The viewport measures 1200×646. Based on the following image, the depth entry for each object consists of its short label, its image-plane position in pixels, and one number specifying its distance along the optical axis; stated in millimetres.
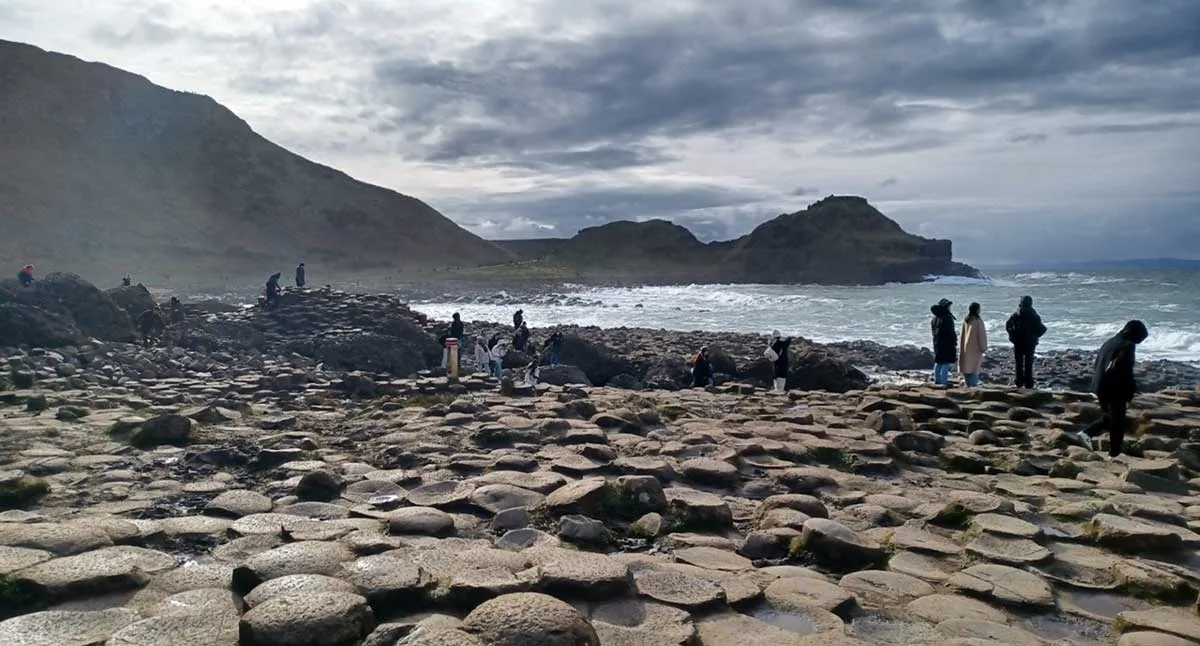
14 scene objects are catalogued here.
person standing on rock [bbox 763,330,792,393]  14945
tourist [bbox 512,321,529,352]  20016
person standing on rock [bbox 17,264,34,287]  20188
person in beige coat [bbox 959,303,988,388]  13523
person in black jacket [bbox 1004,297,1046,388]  13094
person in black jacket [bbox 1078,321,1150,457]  8164
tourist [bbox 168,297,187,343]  20000
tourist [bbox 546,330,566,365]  19748
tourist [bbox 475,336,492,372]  17641
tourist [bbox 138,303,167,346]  19906
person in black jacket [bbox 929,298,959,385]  13805
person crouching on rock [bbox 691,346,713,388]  16578
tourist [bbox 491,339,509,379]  16219
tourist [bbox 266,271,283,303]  23802
